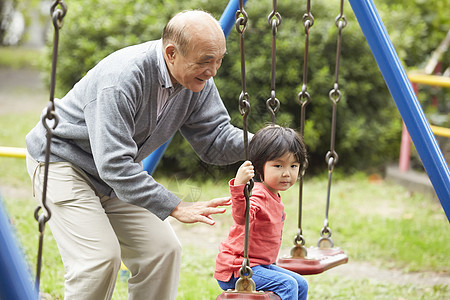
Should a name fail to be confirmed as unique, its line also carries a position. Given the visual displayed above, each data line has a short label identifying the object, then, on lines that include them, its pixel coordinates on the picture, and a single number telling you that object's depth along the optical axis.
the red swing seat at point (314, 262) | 5.20
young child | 4.53
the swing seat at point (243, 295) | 4.23
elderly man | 4.23
